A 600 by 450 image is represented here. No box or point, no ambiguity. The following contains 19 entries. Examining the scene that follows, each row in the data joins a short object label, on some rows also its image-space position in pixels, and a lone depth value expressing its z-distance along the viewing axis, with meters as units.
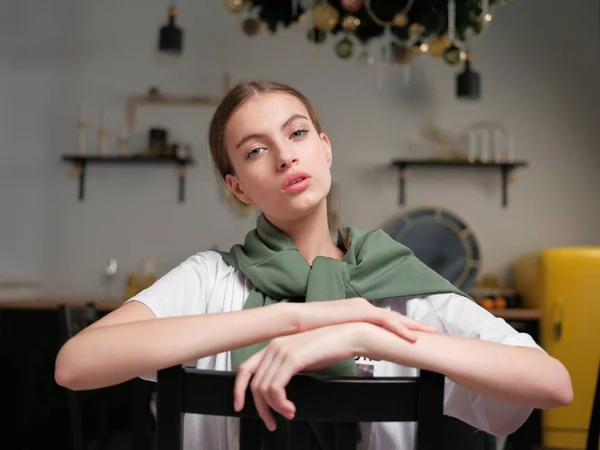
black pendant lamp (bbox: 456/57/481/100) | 3.69
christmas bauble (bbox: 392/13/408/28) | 2.43
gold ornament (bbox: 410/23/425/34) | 2.53
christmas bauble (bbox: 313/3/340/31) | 2.54
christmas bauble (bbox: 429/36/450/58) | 2.88
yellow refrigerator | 3.61
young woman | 0.95
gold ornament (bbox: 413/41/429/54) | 2.86
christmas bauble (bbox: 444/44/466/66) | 2.84
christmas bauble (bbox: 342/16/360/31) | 2.54
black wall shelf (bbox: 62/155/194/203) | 4.33
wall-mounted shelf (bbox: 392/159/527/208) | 4.27
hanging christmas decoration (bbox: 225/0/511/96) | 2.43
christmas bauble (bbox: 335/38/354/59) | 3.01
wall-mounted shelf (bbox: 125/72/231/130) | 4.46
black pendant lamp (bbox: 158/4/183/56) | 3.32
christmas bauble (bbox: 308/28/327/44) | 2.88
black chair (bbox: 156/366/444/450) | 0.81
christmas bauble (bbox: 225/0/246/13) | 2.70
